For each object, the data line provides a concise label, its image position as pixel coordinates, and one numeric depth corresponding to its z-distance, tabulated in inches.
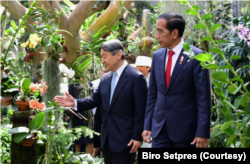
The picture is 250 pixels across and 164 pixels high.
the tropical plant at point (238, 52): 213.9
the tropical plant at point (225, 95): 81.5
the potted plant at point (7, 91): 163.3
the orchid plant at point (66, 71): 142.9
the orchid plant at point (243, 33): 108.7
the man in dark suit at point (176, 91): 109.8
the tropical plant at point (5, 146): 156.4
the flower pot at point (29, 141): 136.0
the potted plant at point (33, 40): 162.6
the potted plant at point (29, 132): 132.8
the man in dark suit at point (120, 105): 128.3
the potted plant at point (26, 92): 141.1
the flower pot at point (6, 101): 163.9
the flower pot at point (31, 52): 206.4
